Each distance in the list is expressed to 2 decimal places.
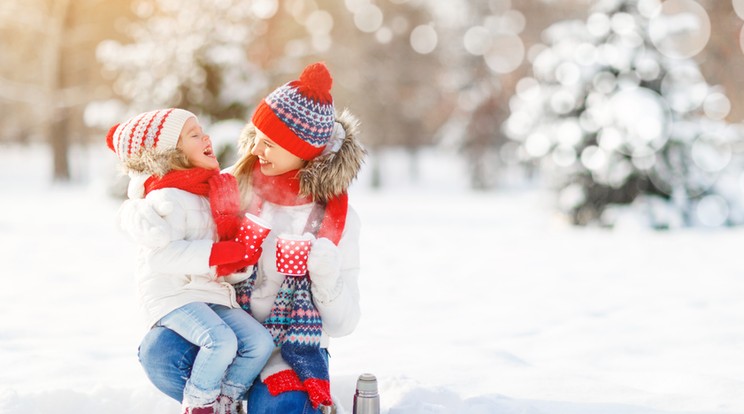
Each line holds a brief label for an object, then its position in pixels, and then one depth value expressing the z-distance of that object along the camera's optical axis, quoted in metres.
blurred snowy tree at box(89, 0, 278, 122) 13.53
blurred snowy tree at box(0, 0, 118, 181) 20.95
